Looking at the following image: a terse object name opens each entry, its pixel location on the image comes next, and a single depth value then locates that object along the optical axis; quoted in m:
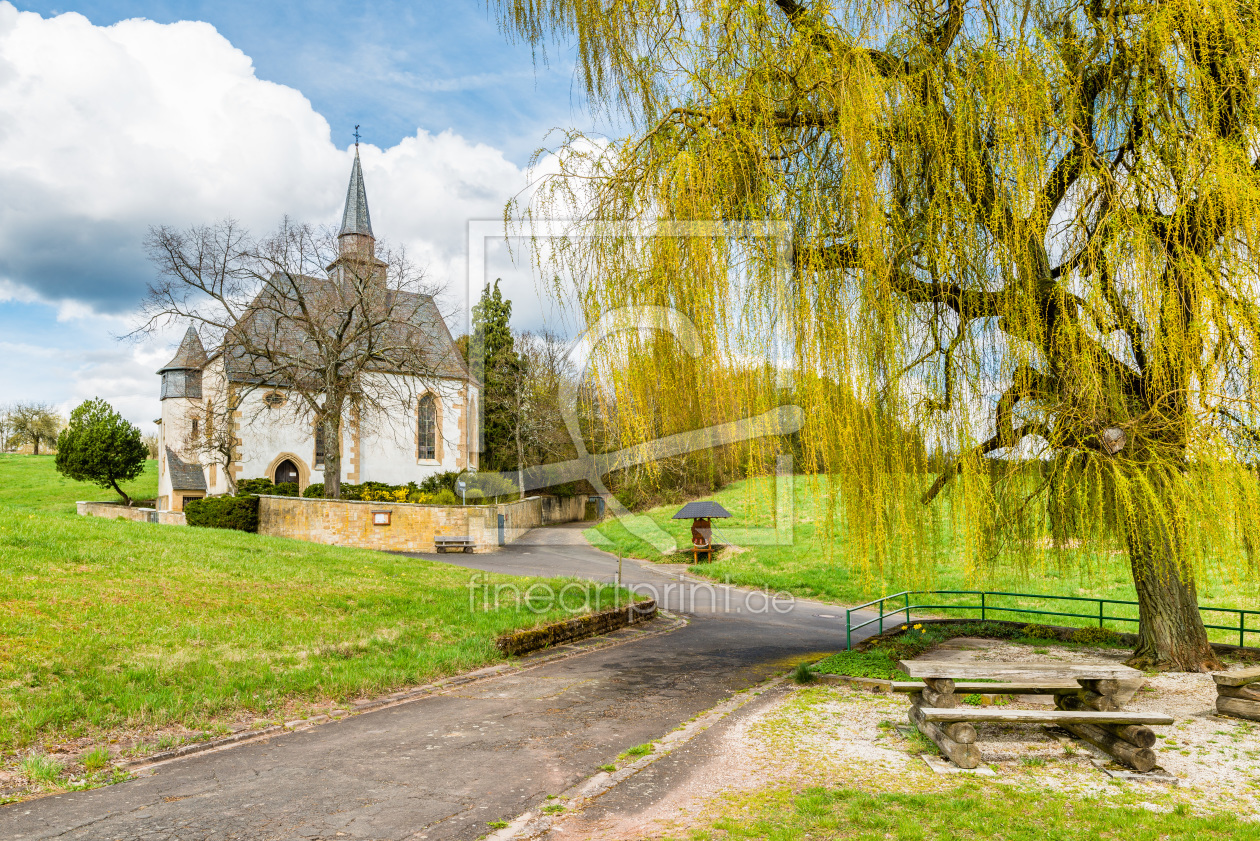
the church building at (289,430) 32.41
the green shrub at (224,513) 24.83
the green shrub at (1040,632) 11.90
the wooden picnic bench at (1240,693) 6.80
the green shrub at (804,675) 9.16
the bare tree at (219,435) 30.11
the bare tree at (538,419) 40.47
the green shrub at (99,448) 38.50
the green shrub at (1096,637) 11.09
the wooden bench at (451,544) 24.62
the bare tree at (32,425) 65.00
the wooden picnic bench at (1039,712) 5.56
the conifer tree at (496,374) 42.22
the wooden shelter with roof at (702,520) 23.84
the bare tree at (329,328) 27.31
